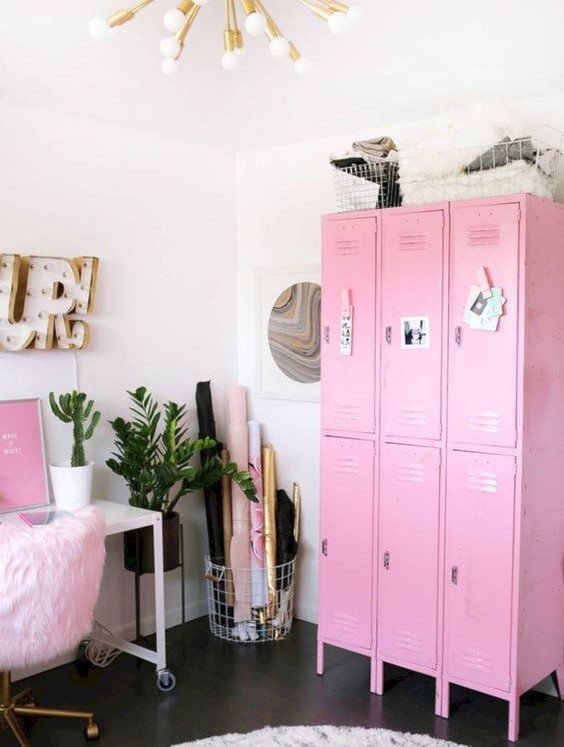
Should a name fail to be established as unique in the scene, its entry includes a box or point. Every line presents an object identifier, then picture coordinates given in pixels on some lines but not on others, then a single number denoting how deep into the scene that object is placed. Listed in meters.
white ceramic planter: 3.35
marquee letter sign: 3.31
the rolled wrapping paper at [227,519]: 4.07
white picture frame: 4.17
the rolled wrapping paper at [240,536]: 4.04
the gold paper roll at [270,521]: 4.04
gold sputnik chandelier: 2.13
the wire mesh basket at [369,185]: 3.34
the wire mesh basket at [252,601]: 4.02
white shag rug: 2.94
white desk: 3.34
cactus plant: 3.39
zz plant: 3.65
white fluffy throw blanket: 3.00
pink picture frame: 3.35
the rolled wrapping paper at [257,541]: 4.07
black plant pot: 3.59
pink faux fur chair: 2.50
